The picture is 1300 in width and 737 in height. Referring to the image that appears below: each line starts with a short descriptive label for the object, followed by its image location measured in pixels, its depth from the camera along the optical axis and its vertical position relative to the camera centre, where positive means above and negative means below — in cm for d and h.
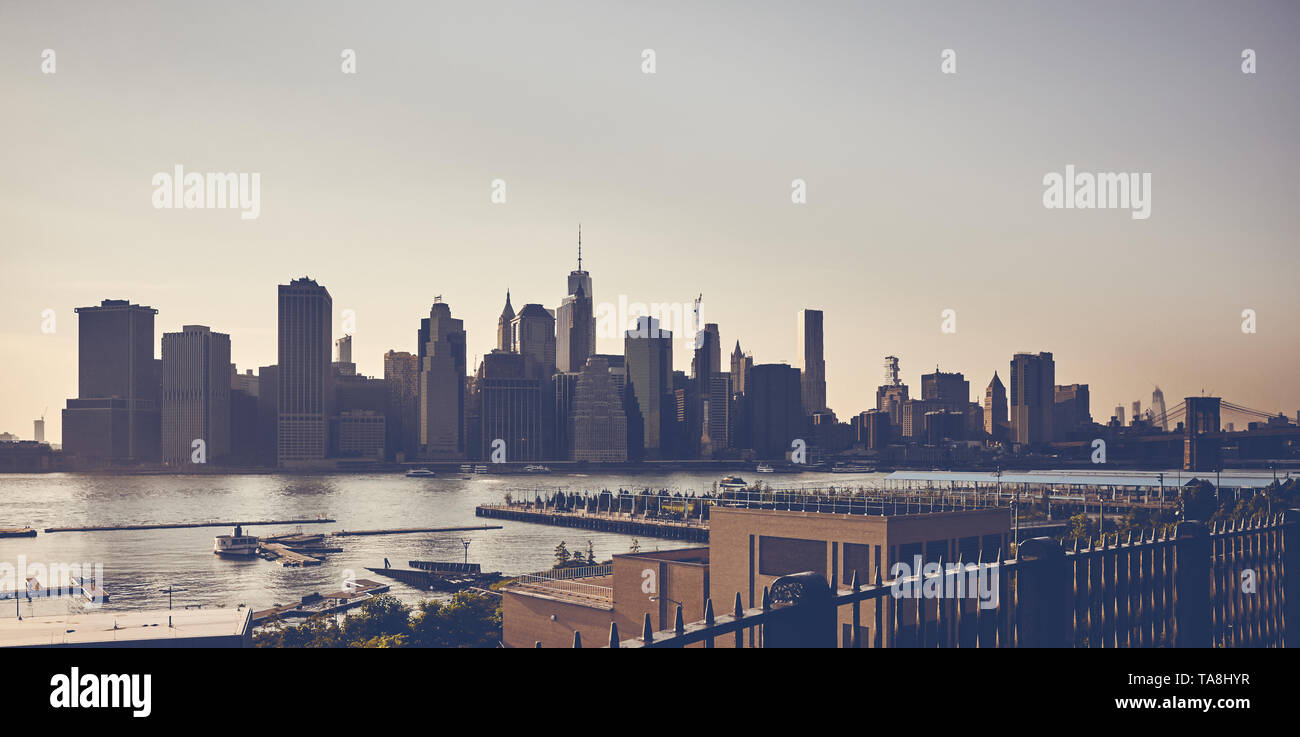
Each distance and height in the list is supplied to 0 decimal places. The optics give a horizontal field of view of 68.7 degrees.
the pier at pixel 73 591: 6531 -1371
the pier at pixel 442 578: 7256 -1423
